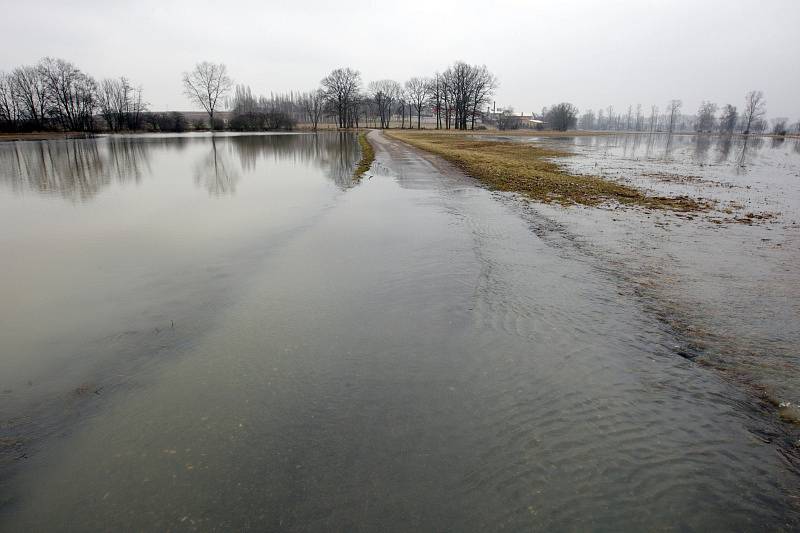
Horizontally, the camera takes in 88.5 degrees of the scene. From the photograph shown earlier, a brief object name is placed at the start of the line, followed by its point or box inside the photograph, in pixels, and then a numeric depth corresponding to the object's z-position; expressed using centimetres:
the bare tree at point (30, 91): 7850
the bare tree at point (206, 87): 9575
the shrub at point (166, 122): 8969
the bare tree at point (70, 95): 7912
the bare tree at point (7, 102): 7619
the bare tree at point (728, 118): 12278
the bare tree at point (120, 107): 8788
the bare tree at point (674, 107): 15362
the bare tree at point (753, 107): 12031
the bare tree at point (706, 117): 13562
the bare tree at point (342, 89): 9912
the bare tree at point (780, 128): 11335
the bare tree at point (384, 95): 10931
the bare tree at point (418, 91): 10894
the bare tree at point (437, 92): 10019
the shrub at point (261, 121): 9181
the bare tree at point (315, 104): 10369
